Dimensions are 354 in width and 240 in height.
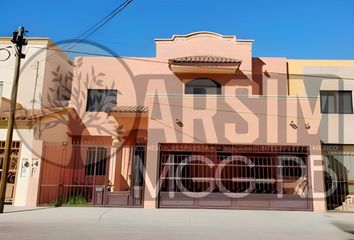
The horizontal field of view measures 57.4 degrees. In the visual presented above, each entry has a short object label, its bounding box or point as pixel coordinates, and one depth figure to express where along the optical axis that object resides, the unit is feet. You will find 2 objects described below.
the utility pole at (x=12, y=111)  36.22
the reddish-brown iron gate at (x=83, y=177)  42.19
